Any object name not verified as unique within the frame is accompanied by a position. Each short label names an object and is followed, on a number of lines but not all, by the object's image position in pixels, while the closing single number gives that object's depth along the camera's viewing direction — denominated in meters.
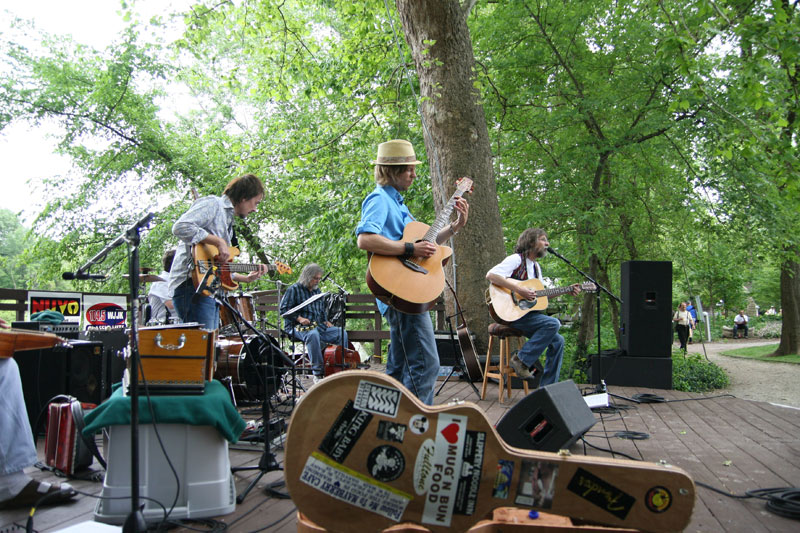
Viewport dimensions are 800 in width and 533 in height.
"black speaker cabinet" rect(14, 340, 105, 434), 4.35
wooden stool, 5.70
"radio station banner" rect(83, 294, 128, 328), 7.62
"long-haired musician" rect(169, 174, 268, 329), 3.80
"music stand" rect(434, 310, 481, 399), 6.81
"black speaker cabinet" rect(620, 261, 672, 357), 7.09
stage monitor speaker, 2.73
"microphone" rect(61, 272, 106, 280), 2.21
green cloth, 2.47
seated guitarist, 5.45
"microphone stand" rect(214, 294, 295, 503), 3.04
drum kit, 5.42
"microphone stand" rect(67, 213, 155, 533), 2.07
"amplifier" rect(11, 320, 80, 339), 4.96
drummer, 7.63
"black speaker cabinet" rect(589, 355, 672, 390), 7.05
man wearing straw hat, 3.26
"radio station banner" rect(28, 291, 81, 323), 6.83
